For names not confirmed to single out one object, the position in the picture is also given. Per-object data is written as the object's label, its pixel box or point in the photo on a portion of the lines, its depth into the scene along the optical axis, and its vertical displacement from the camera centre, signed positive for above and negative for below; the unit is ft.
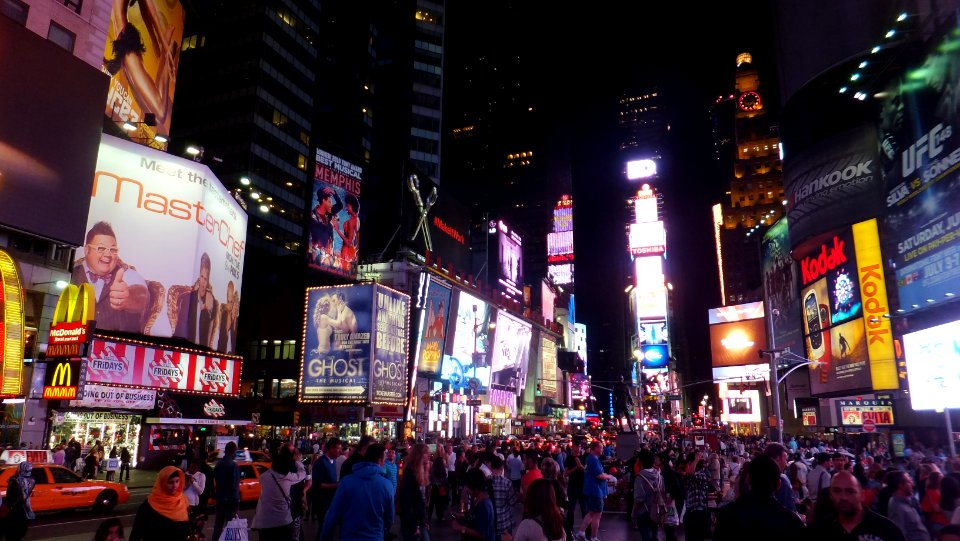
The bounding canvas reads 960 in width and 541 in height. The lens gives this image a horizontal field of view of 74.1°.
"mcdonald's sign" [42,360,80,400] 77.61 +2.43
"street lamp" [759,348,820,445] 86.00 +3.28
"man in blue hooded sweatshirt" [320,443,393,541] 20.66 -3.30
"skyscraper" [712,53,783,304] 389.19 +130.59
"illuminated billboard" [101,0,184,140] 119.03 +67.36
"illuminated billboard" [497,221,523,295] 264.72 +61.39
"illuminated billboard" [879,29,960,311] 104.68 +40.40
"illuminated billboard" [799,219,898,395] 141.28 +22.30
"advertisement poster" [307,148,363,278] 155.12 +46.26
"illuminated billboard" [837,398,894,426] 149.48 -0.61
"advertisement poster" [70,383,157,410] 97.76 +0.44
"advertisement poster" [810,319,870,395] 144.46 +10.75
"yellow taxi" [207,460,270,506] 64.49 -7.91
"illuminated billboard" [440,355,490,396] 193.98 +9.68
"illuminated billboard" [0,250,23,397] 73.20 +8.20
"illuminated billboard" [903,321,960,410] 86.69 +6.10
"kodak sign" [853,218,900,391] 139.33 +22.92
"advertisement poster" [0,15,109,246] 84.64 +36.58
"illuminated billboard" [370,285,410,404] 148.56 +13.18
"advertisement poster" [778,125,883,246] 148.87 +54.18
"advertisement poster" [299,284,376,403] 146.72 +13.71
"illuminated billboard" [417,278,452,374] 180.65 +21.77
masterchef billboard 104.94 +26.70
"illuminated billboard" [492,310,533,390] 232.53 +20.56
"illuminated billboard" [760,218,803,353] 200.34 +40.33
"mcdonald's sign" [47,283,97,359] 78.28 +9.31
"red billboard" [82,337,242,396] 100.53 +5.60
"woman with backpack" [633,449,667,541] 36.96 -5.50
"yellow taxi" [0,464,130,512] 55.83 -8.16
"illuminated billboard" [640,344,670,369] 338.54 +26.33
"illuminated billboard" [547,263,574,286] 554.46 +114.27
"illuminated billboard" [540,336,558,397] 286.87 +16.98
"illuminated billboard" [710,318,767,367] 243.60 +25.05
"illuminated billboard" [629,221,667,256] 392.47 +101.86
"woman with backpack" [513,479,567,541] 17.15 -3.00
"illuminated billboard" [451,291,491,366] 199.41 +23.80
